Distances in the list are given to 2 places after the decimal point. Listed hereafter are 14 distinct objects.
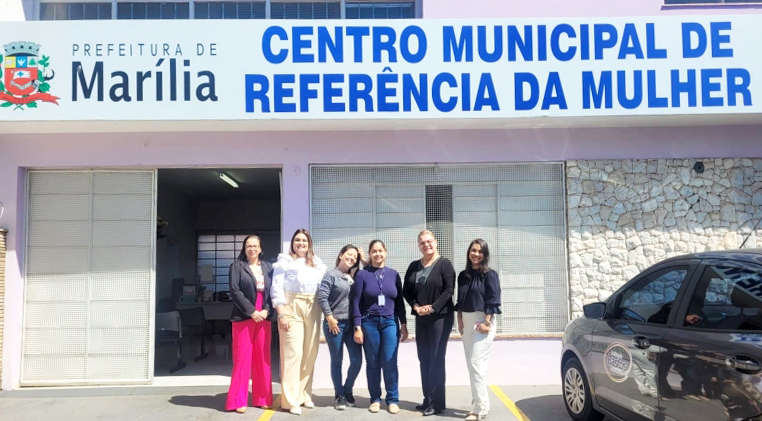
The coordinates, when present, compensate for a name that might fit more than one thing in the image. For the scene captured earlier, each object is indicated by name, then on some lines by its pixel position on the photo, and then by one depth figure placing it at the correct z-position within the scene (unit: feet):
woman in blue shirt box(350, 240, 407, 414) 21.24
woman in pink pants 22.02
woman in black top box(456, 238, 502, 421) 20.03
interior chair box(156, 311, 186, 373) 31.68
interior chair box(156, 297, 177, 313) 41.81
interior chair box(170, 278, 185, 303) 45.75
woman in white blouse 21.88
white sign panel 24.16
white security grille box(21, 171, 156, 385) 26.61
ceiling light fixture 35.94
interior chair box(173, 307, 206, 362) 35.10
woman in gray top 21.62
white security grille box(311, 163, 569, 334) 26.89
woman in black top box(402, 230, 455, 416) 20.68
